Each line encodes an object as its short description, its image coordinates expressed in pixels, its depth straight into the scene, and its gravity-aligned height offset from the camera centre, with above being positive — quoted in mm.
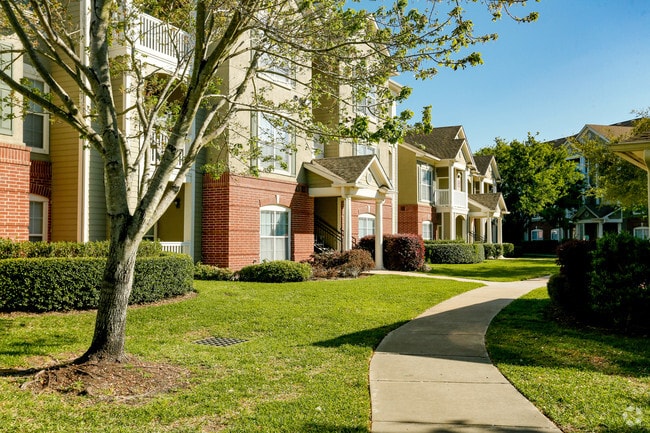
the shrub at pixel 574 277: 10352 -882
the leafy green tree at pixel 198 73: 6535 +2416
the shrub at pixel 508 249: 39250 -1125
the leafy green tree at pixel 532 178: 42750 +4750
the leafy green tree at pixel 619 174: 21562 +2590
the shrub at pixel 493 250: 36062 -1132
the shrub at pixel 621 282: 9023 -853
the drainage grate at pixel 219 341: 8306 -1733
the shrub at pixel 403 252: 22953 -761
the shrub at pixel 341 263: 18594 -1058
